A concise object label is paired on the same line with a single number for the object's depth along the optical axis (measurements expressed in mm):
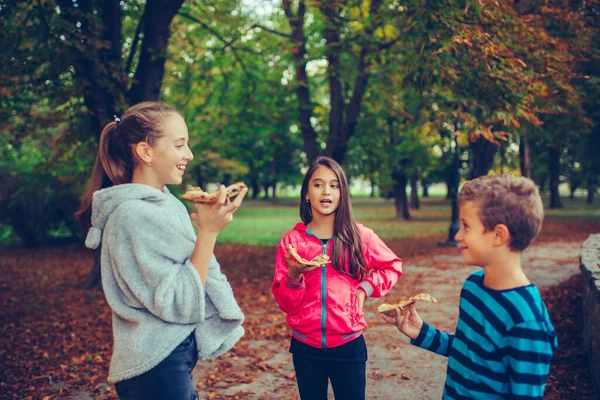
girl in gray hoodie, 2057
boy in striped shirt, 1807
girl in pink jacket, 2812
